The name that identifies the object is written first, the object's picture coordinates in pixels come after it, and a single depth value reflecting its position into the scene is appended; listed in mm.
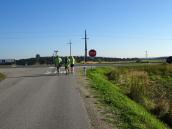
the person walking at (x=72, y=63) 18230
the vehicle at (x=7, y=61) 47828
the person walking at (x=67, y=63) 17981
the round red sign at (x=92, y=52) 20212
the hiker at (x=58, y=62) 18478
